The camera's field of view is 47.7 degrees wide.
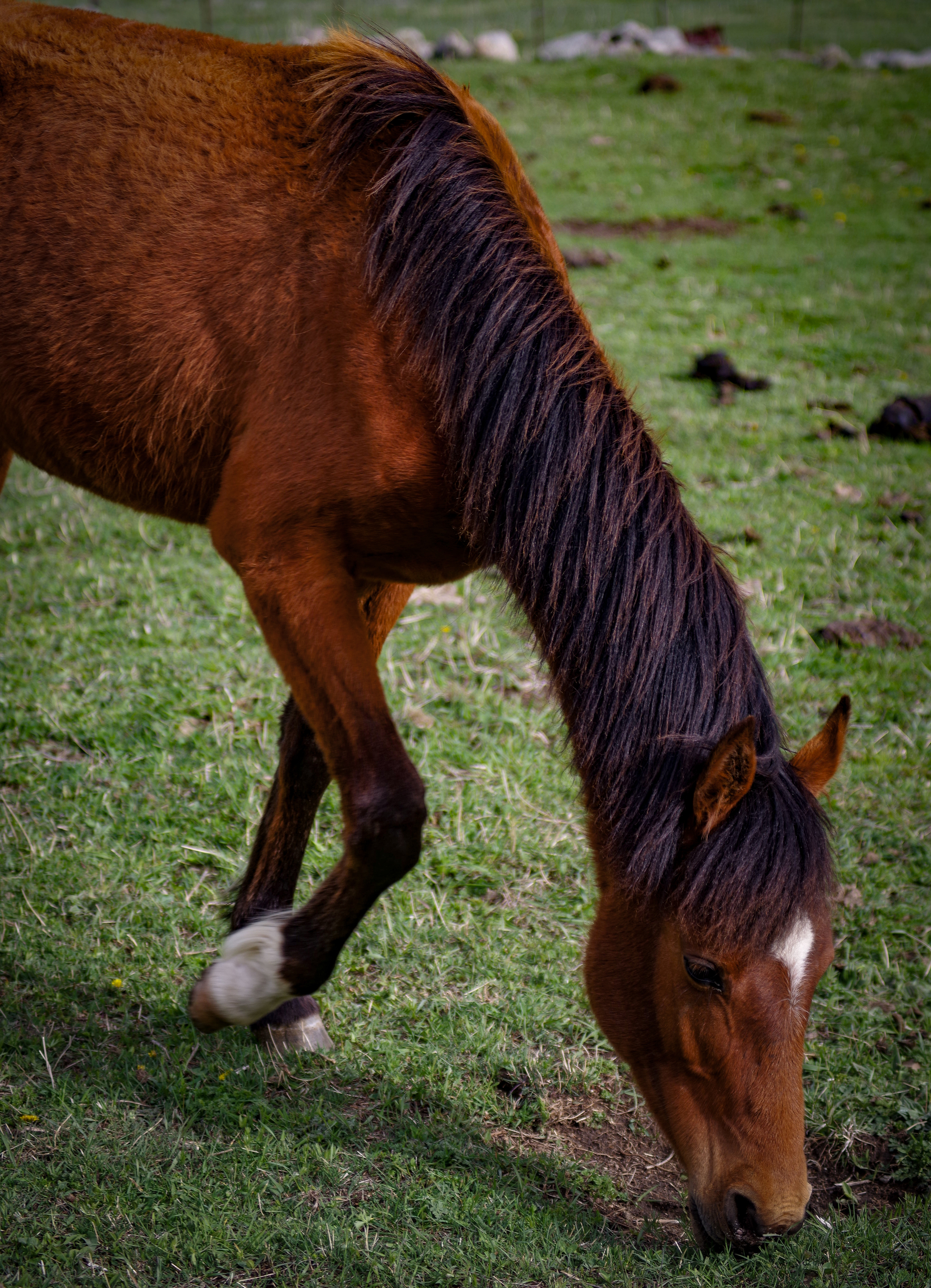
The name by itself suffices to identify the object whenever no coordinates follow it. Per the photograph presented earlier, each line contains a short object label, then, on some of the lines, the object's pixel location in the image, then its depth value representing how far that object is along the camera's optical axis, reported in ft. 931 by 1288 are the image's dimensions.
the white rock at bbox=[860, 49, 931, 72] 56.59
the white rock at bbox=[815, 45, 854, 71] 55.72
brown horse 6.95
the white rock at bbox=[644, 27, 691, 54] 57.11
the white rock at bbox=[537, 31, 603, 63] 55.57
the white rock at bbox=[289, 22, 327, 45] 50.93
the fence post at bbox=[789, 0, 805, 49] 61.46
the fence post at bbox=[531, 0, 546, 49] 61.52
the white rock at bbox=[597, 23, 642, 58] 56.39
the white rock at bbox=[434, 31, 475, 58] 55.21
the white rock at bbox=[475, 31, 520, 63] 55.31
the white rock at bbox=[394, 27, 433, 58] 53.67
